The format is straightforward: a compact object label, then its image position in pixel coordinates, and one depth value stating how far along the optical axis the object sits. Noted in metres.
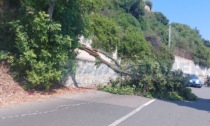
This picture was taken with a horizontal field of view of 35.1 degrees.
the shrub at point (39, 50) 13.50
